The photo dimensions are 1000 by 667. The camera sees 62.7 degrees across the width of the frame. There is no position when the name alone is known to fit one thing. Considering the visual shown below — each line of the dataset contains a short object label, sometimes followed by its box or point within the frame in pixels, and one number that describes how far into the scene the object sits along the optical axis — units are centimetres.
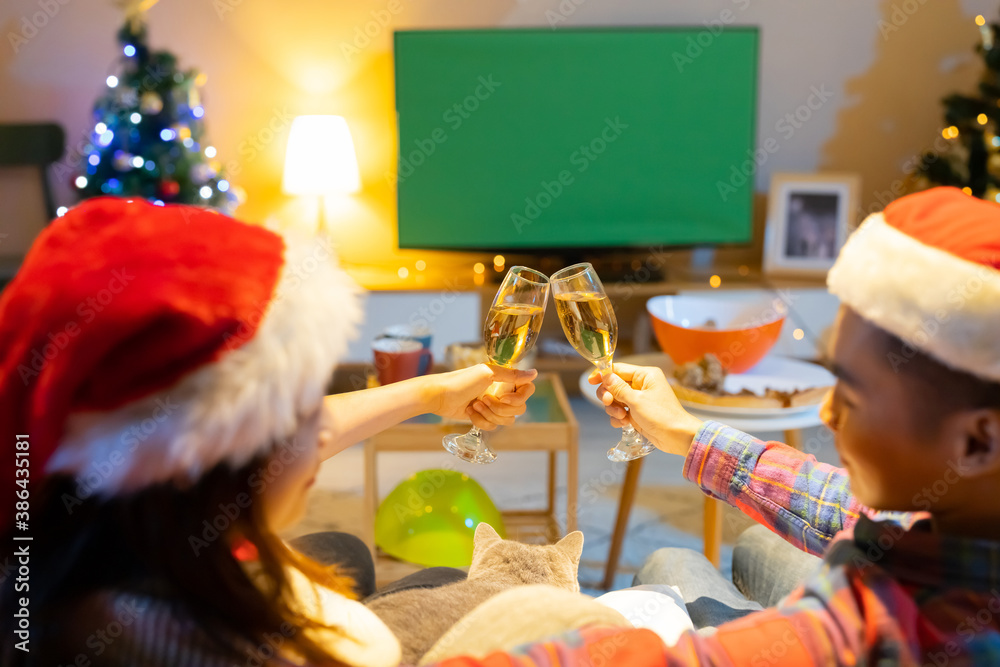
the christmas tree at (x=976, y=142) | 354
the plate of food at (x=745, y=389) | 187
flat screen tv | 373
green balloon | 194
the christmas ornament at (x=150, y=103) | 341
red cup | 212
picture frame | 388
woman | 64
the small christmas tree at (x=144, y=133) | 344
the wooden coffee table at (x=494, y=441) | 200
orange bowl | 203
